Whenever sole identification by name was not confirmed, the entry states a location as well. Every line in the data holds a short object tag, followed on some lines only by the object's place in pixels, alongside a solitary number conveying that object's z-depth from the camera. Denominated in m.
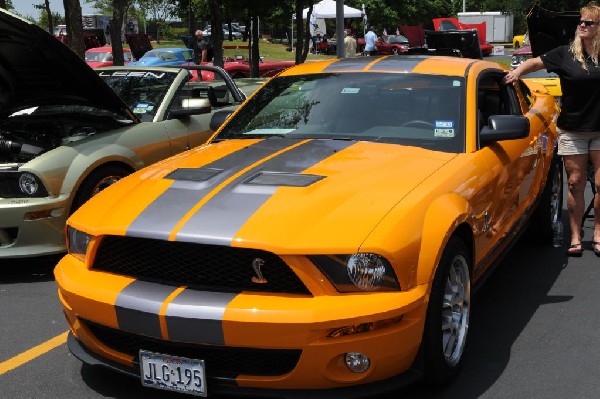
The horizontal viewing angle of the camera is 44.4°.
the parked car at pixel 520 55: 16.44
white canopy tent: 32.28
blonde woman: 5.36
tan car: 5.30
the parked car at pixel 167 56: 21.48
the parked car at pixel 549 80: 11.45
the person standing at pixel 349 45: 23.25
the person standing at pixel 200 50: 20.75
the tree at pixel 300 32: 22.03
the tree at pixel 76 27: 10.80
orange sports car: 2.89
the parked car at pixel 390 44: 43.91
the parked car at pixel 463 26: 36.72
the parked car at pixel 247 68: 22.02
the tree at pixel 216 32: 18.79
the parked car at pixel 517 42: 31.23
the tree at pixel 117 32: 13.29
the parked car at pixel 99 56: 24.85
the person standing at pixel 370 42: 27.17
